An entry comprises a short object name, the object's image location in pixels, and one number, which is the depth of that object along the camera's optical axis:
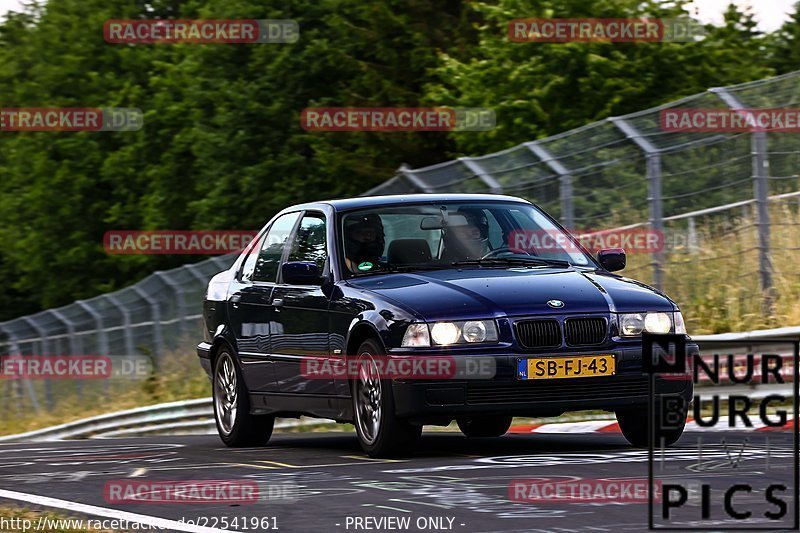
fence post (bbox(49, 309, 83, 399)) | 28.19
